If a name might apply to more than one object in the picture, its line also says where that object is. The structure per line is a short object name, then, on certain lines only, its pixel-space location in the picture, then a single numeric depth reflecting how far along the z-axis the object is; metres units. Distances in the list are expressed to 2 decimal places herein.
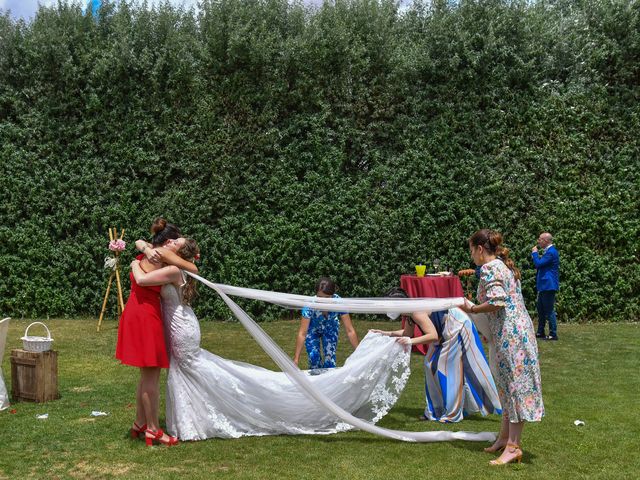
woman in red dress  5.86
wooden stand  12.22
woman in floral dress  5.40
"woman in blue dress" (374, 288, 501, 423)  6.85
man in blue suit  11.47
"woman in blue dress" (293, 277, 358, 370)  7.22
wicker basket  7.51
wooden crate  7.39
